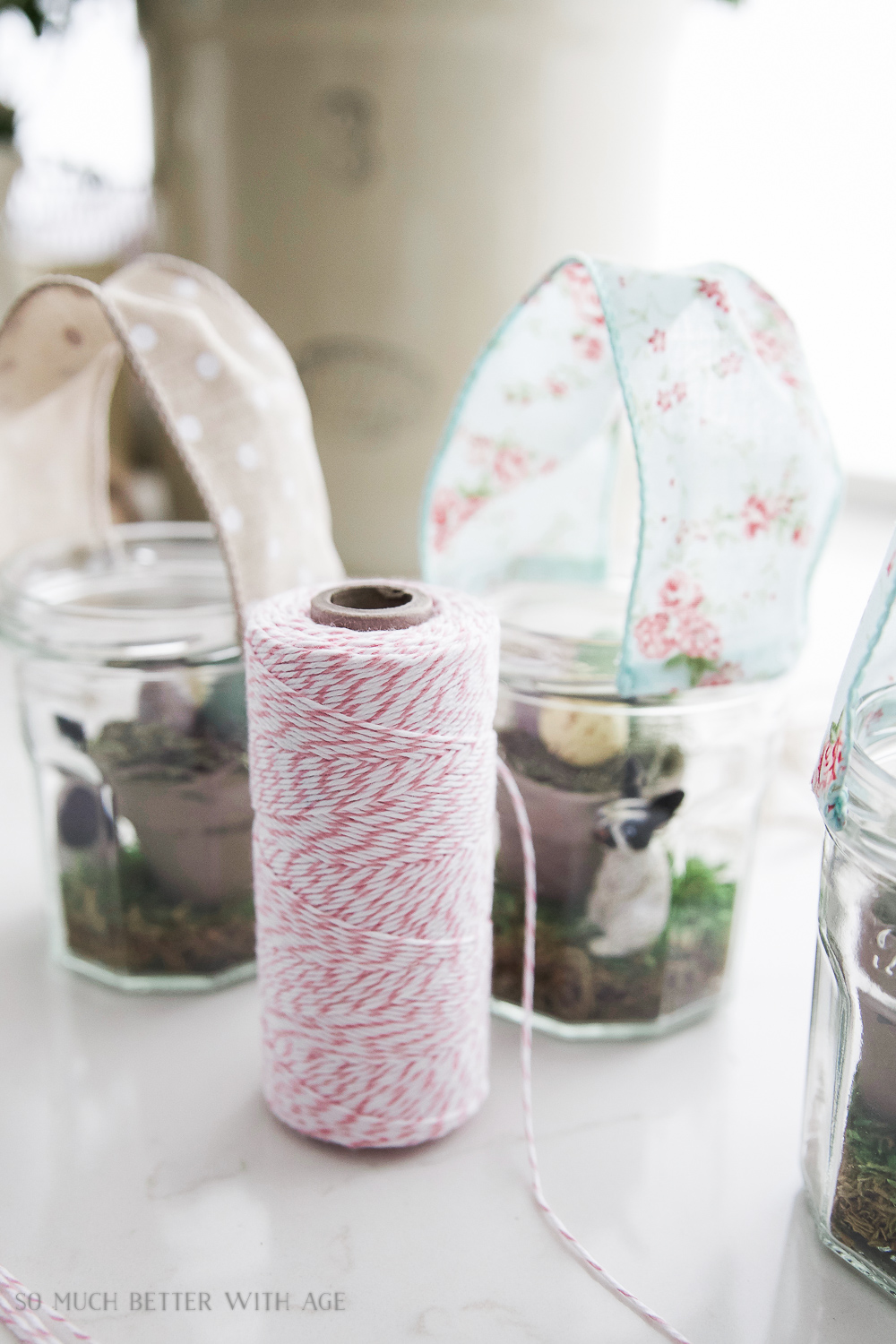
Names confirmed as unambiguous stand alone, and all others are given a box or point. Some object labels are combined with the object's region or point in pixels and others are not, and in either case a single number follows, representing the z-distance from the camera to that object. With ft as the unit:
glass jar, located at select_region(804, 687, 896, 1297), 1.15
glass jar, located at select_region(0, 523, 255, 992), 1.63
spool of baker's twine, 1.25
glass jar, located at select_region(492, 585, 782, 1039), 1.55
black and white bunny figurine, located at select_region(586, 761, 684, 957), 1.56
